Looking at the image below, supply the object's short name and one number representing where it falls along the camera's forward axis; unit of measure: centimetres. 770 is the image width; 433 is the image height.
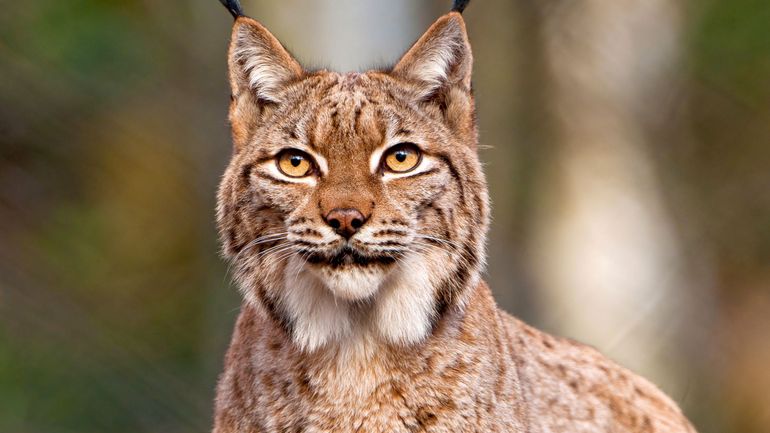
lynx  912
